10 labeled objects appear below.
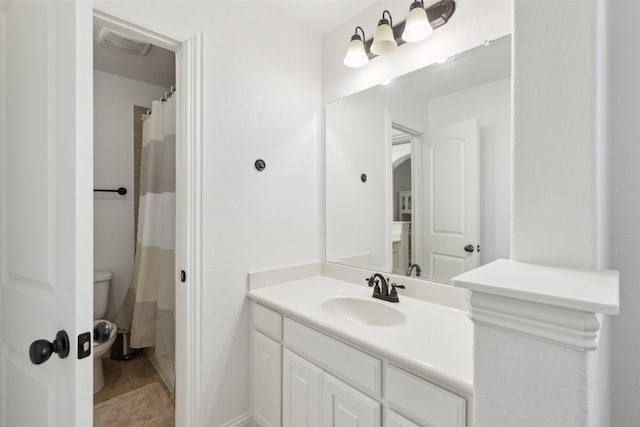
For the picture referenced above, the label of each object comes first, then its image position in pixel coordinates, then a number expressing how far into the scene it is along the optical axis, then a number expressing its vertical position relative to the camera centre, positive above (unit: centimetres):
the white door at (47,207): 70 +2
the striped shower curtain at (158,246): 186 -22
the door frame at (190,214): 136 +0
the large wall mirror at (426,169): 125 +24
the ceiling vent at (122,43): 180 +116
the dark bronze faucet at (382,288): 141 -39
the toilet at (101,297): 196 -65
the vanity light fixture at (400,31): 131 +92
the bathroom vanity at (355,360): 83 -53
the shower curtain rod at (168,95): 183 +80
